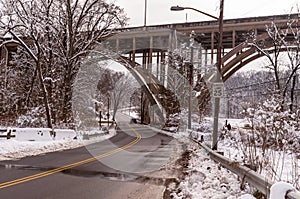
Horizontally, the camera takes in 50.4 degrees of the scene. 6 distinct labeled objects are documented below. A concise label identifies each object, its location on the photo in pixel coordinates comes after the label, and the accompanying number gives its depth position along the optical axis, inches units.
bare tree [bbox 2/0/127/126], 970.1
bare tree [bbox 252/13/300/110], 975.0
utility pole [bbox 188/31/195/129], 1136.9
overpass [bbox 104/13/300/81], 1251.8
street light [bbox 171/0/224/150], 529.7
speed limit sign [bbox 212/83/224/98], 518.9
